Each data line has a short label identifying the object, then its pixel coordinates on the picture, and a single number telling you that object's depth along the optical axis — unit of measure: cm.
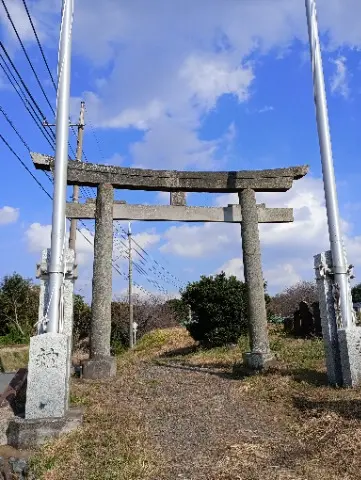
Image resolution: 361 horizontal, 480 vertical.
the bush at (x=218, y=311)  1440
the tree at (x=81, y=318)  2367
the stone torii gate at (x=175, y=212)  1005
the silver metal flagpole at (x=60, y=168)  642
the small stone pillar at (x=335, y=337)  730
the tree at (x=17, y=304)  2544
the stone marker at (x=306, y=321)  1452
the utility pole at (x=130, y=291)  2595
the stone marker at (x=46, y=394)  551
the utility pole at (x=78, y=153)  1598
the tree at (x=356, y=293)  4854
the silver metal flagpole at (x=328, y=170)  779
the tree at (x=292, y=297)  4006
